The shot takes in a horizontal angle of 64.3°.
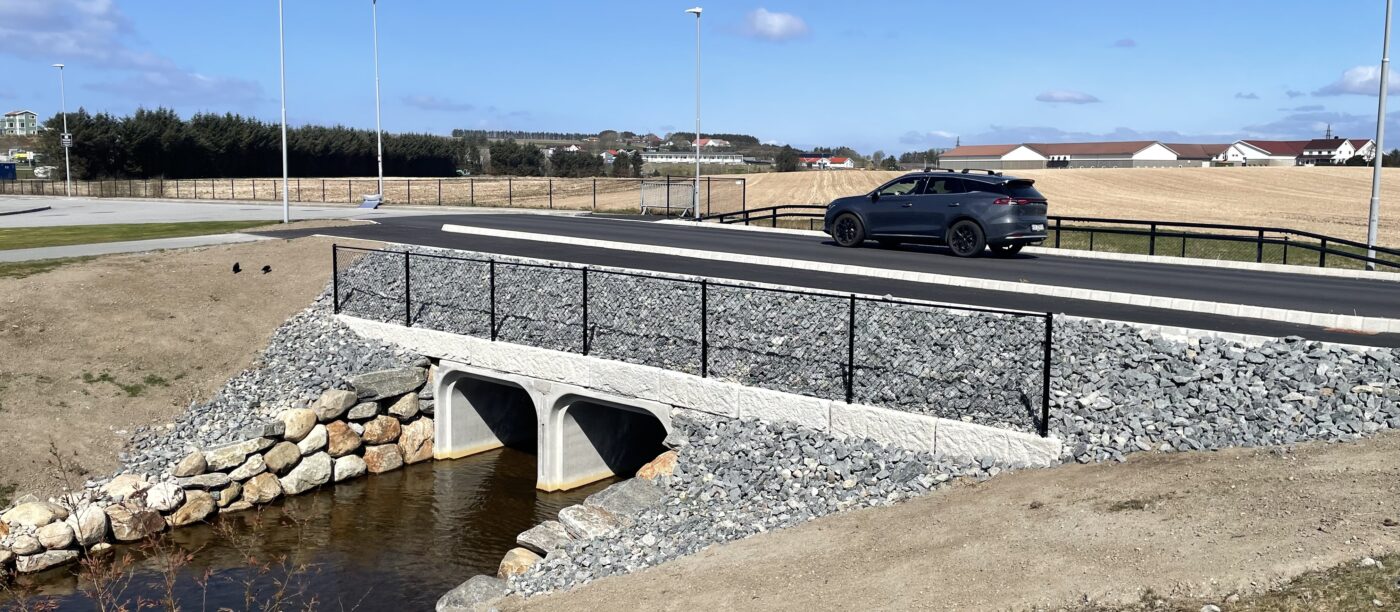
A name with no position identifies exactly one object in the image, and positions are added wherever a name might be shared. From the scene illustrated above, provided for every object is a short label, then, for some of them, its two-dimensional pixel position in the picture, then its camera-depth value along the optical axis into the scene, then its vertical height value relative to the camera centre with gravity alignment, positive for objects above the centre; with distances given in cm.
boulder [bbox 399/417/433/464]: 1905 -444
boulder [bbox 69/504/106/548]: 1448 -449
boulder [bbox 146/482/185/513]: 1548 -441
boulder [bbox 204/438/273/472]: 1644 -406
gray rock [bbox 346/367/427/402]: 1856 -338
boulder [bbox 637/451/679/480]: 1351 -347
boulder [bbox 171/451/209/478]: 1605 -412
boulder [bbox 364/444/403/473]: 1847 -461
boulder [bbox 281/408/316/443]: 1748 -382
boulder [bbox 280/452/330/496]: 1723 -459
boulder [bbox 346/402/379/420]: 1841 -380
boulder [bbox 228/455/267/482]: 1662 -432
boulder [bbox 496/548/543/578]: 1218 -417
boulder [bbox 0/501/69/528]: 1414 -428
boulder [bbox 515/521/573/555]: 1238 -398
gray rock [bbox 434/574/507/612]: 1141 -425
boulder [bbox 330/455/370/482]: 1791 -463
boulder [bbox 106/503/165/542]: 1498 -463
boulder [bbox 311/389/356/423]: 1803 -363
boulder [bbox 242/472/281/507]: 1664 -462
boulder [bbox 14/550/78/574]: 1381 -478
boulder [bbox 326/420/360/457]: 1801 -419
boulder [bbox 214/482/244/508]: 1631 -461
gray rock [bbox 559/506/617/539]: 1236 -379
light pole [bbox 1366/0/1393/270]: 2294 +51
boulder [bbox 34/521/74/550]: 1409 -451
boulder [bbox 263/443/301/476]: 1709 -427
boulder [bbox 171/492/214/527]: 1567 -467
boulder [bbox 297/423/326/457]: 1764 -414
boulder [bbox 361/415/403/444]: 1848 -415
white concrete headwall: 1154 -272
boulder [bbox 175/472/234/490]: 1600 -435
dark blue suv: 2288 -61
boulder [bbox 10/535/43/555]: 1380 -453
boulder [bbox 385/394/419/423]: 1886 -384
